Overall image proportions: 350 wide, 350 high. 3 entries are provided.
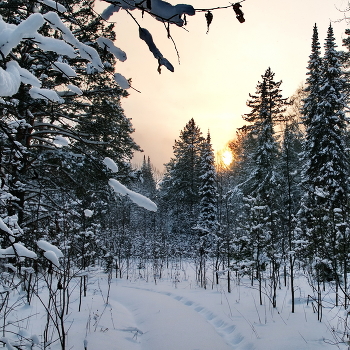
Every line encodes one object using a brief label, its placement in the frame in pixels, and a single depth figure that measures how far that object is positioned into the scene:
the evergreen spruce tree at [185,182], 27.35
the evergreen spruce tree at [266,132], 16.95
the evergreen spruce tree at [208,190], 22.47
